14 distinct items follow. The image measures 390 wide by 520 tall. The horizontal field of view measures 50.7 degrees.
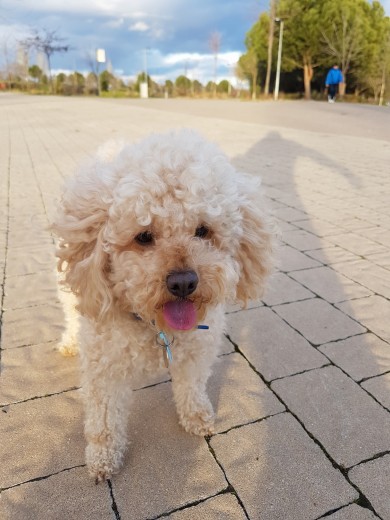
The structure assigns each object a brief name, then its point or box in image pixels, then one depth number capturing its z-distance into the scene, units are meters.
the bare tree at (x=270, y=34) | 31.75
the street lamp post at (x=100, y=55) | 44.25
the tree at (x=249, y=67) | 36.50
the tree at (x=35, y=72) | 56.00
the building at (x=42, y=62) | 49.66
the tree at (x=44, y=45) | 45.84
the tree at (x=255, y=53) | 35.65
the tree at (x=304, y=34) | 32.22
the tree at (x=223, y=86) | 48.54
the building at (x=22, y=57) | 52.12
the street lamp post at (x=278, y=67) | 29.27
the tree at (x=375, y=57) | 30.77
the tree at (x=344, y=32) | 30.75
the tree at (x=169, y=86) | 49.53
